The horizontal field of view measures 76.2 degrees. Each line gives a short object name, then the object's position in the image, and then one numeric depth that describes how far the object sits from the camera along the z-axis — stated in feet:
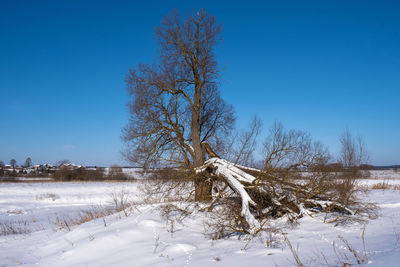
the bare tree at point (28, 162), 261.65
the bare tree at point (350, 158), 41.16
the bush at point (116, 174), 140.56
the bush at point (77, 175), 142.61
